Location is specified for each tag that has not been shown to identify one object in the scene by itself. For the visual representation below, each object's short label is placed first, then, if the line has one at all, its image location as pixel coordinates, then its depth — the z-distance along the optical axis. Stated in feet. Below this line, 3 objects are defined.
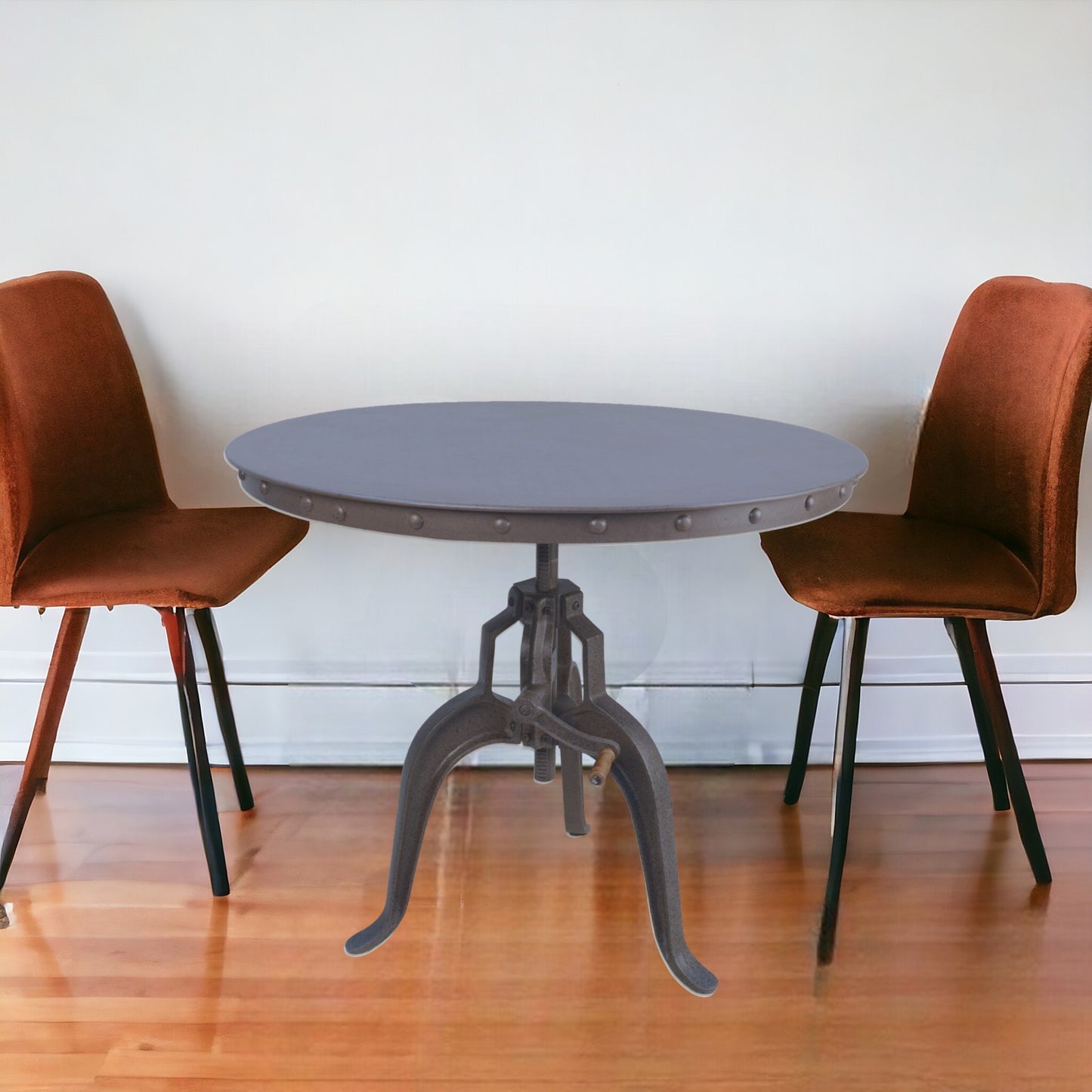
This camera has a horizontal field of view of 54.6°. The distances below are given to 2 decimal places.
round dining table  4.02
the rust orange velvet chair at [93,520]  5.48
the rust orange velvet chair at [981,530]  5.42
